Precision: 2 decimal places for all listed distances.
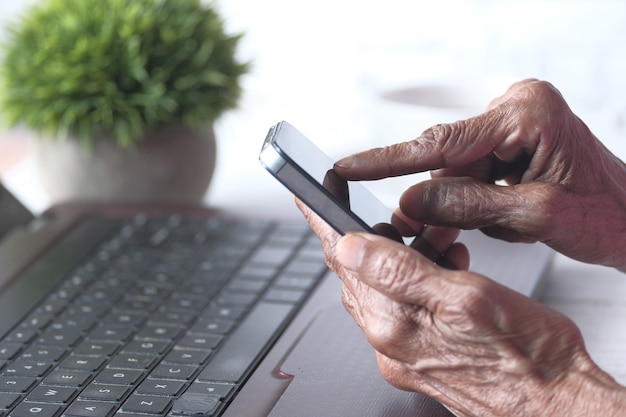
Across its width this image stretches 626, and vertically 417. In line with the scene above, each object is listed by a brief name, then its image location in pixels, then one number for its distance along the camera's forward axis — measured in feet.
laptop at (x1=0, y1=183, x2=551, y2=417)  1.87
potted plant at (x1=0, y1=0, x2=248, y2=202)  2.50
